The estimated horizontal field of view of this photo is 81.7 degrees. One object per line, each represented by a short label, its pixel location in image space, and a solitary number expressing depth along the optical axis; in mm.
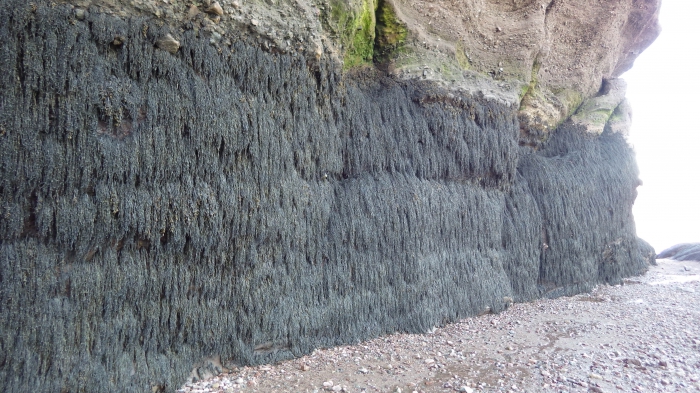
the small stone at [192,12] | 4652
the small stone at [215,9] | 4723
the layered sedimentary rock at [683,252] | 14180
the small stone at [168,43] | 4457
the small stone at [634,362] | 5032
